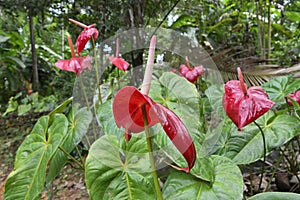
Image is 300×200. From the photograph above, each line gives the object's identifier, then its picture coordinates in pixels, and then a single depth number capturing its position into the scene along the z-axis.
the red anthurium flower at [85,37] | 0.73
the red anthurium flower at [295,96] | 0.84
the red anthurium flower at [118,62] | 0.81
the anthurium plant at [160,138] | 0.39
